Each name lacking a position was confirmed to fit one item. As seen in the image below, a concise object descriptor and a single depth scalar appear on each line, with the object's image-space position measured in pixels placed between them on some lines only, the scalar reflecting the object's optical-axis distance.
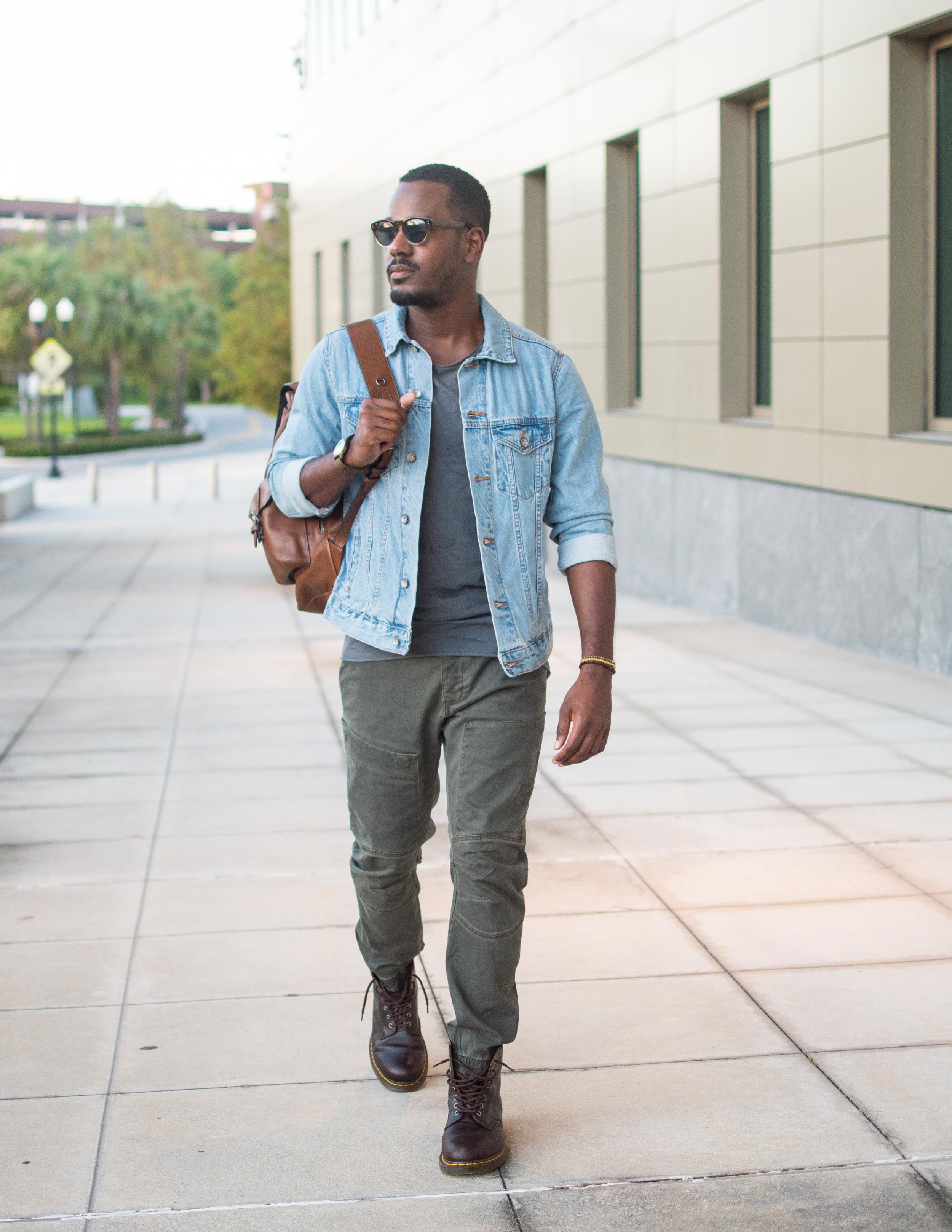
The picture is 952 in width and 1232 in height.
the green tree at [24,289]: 60.12
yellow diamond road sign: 38.25
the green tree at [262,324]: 50.56
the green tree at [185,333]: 75.06
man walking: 3.29
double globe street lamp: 37.41
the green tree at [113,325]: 63.50
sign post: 38.09
